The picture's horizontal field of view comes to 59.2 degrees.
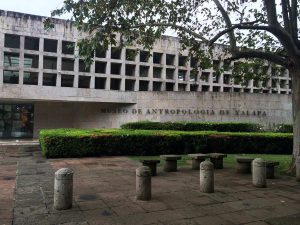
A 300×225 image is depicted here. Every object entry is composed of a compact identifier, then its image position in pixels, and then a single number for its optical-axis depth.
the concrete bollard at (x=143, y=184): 5.06
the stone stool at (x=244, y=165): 7.72
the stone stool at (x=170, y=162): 7.74
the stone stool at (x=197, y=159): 8.01
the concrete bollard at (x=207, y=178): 5.62
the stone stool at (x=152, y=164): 7.14
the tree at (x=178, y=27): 7.08
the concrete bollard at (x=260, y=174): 6.16
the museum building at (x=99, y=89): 15.25
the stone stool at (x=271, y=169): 7.19
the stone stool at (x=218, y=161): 8.32
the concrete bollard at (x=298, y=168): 6.87
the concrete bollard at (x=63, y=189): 4.50
